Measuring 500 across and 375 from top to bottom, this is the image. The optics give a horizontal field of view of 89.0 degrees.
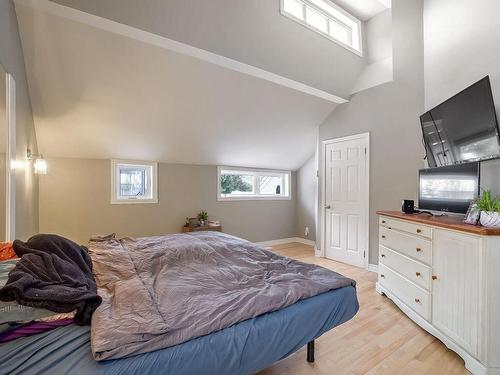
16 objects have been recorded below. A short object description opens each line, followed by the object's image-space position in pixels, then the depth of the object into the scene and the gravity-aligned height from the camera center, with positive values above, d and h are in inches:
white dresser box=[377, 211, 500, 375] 62.5 -27.9
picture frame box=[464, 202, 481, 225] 70.4 -7.8
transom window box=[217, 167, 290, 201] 193.9 +2.5
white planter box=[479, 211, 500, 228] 65.4 -8.4
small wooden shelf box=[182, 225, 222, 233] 163.6 -26.9
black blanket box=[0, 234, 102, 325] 40.6 -16.6
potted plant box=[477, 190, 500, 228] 65.6 -6.3
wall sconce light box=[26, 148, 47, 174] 103.8 +9.1
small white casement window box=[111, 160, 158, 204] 152.5 +3.2
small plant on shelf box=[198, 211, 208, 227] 170.6 -20.4
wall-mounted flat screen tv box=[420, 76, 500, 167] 76.0 +20.4
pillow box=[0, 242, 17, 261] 55.1 -14.3
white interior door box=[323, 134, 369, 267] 147.0 -7.6
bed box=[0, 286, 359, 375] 36.3 -27.3
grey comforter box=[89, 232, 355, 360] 41.4 -23.3
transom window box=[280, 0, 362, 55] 111.8 +81.4
